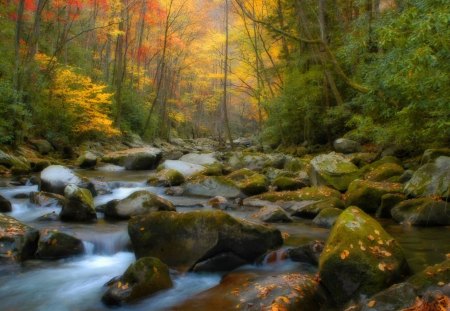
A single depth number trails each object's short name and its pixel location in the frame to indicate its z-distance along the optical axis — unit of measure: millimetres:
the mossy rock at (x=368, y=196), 8961
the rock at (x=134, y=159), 17797
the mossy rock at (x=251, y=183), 11250
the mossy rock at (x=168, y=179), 12922
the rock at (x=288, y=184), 11422
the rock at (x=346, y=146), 16297
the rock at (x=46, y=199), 9203
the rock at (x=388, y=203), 8586
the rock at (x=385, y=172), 10438
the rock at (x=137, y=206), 8344
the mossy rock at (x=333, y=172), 10695
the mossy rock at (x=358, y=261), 4422
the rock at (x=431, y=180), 8109
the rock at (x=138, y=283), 4824
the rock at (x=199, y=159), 17286
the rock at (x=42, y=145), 18262
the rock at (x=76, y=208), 8117
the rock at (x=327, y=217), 8047
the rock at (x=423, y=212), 7621
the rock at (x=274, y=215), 8422
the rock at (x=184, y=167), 14109
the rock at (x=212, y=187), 11250
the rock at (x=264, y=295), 4305
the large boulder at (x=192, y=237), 5805
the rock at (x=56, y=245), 6305
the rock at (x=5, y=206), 8734
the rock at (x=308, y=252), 5785
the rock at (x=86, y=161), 16906
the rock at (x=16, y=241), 5980
